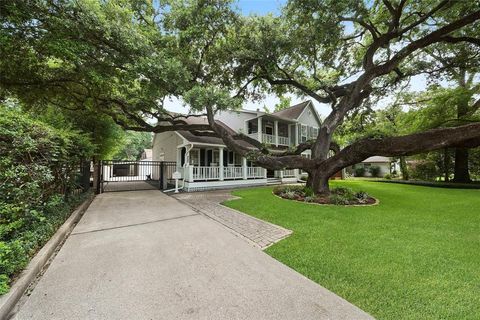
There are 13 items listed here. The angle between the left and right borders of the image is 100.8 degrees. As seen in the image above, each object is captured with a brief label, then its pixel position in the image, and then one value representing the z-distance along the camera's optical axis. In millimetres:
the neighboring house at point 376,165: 30809
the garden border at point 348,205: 7379
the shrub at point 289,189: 9742
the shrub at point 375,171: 30047
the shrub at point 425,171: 19094
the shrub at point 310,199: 7984
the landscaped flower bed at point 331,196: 7781
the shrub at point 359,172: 30422
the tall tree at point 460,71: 10031
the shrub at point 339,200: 7590
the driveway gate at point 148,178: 11448
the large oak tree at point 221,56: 6023
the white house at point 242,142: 12625
